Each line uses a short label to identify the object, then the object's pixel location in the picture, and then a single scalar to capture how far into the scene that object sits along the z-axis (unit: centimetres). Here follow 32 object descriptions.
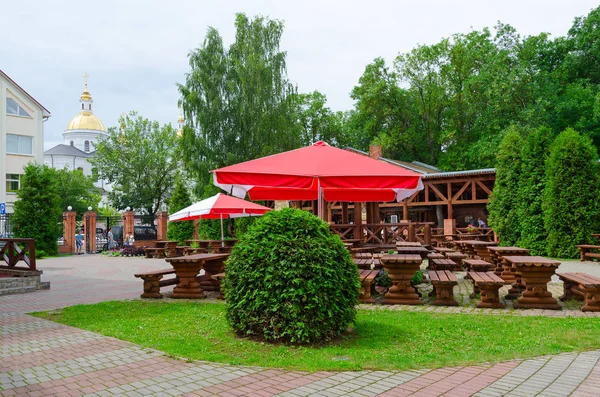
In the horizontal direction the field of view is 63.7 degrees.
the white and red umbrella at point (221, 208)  1484
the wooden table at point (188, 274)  862
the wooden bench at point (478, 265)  874
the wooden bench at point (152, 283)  885
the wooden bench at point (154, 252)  2228
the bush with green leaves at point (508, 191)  1902
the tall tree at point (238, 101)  2788
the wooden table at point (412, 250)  912
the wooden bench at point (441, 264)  916
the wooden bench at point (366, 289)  755
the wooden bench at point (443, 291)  735
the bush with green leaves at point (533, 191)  1773
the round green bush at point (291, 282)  498
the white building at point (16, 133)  3675
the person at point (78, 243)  2805
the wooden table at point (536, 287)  711
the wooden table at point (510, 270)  828
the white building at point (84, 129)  8638
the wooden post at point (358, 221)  1197
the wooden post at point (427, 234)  1258
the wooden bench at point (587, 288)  666
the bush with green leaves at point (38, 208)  2350
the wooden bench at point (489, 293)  720
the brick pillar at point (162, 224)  3038
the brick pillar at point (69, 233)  2856
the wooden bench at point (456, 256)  1128
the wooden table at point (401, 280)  744
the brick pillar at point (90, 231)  2900
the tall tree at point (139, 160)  4547
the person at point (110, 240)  2915
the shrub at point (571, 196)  1642
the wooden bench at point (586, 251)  1513
